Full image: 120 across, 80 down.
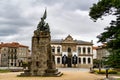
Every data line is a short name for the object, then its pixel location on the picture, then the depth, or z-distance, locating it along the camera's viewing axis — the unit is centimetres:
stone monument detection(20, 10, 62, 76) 1611
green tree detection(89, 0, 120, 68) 934
